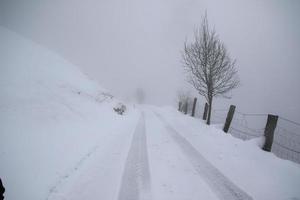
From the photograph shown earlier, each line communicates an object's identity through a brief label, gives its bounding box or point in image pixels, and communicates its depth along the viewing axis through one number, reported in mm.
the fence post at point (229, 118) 12117
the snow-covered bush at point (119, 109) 22478
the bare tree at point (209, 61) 15516
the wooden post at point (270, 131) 7950
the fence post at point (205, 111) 19816
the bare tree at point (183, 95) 44188
